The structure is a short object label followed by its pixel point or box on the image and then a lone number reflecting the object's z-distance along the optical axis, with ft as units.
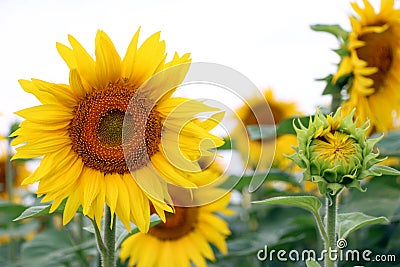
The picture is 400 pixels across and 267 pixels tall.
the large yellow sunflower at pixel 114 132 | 3.71
